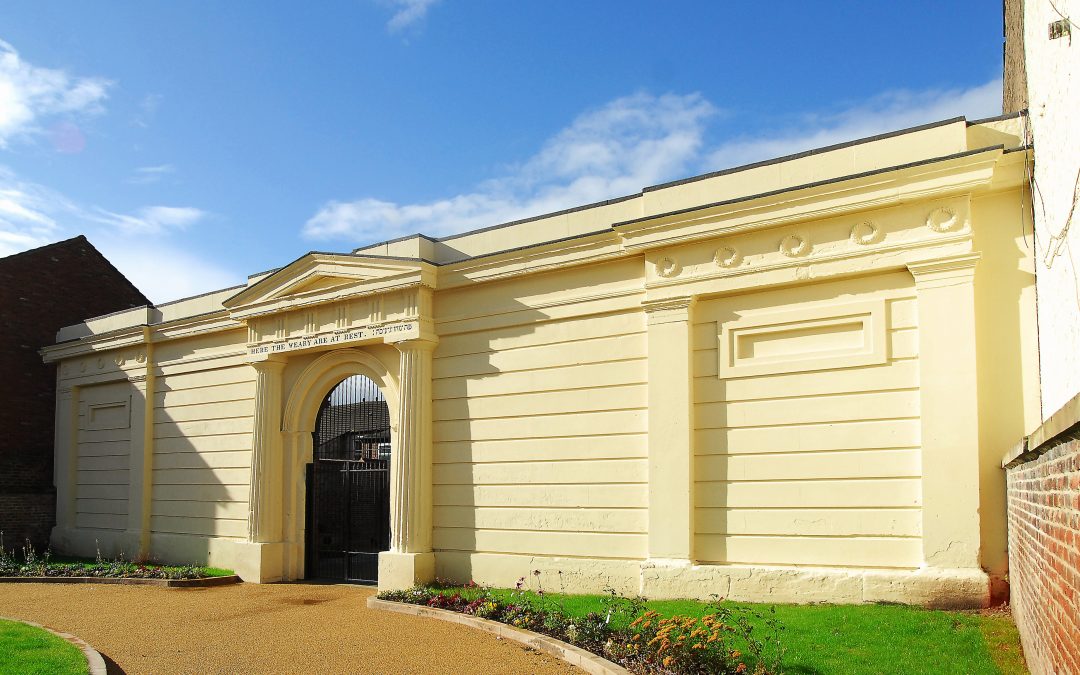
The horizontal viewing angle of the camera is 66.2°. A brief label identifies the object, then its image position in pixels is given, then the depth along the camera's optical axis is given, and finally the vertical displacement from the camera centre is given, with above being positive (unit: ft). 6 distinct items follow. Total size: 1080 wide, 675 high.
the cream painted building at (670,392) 31.50 +1.52
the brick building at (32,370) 68.44 +4.54
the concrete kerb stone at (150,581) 50.21 -9.81
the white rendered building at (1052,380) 12.61 +1.11
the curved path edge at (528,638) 27.07 -8.18
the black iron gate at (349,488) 50.21 -3.98
